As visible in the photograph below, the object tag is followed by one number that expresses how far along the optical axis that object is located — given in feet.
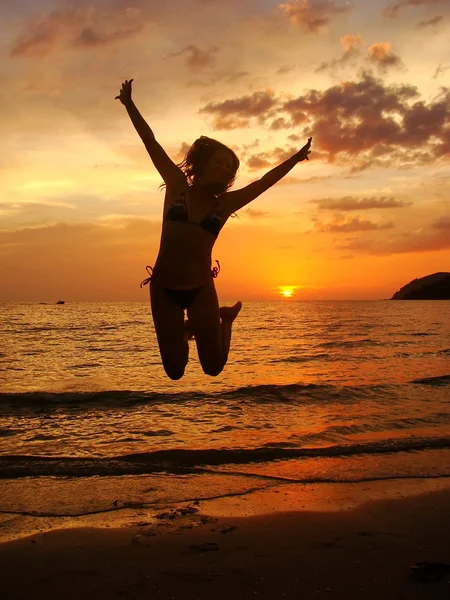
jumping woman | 18.21
